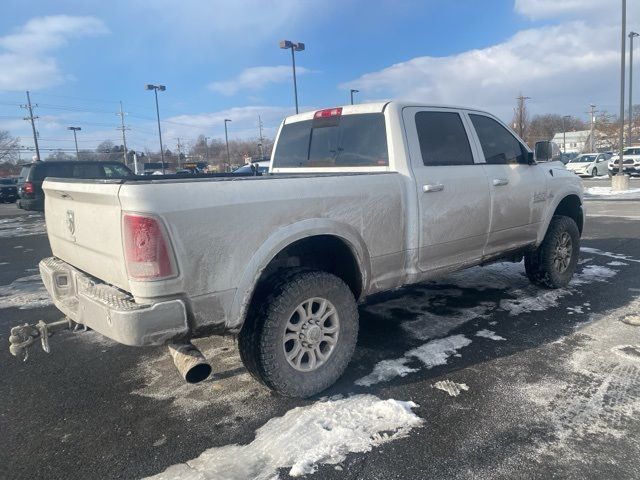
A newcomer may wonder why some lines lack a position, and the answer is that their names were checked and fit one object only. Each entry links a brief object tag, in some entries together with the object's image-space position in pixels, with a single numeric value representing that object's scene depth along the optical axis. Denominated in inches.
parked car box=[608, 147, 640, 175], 1149.1
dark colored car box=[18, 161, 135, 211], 593.3
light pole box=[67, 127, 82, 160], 2615.7
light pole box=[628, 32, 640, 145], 852.6
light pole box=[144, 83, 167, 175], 1588.3
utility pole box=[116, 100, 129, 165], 2543.3
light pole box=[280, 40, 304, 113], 938.1
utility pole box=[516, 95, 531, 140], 1756.9
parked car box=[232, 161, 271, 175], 577.6
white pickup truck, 100.0
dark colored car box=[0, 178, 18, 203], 1162.6
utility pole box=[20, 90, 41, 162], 2191.6
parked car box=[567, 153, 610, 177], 1224.8
